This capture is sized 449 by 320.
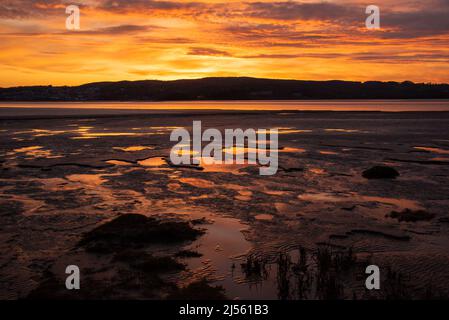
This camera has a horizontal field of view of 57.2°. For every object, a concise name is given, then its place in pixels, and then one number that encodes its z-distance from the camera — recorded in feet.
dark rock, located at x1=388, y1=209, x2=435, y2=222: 33.24
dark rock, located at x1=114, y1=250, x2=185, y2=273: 24.42
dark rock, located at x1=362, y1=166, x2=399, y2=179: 48.69
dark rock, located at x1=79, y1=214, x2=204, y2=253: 27.99
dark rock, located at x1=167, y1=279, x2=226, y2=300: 20.92
